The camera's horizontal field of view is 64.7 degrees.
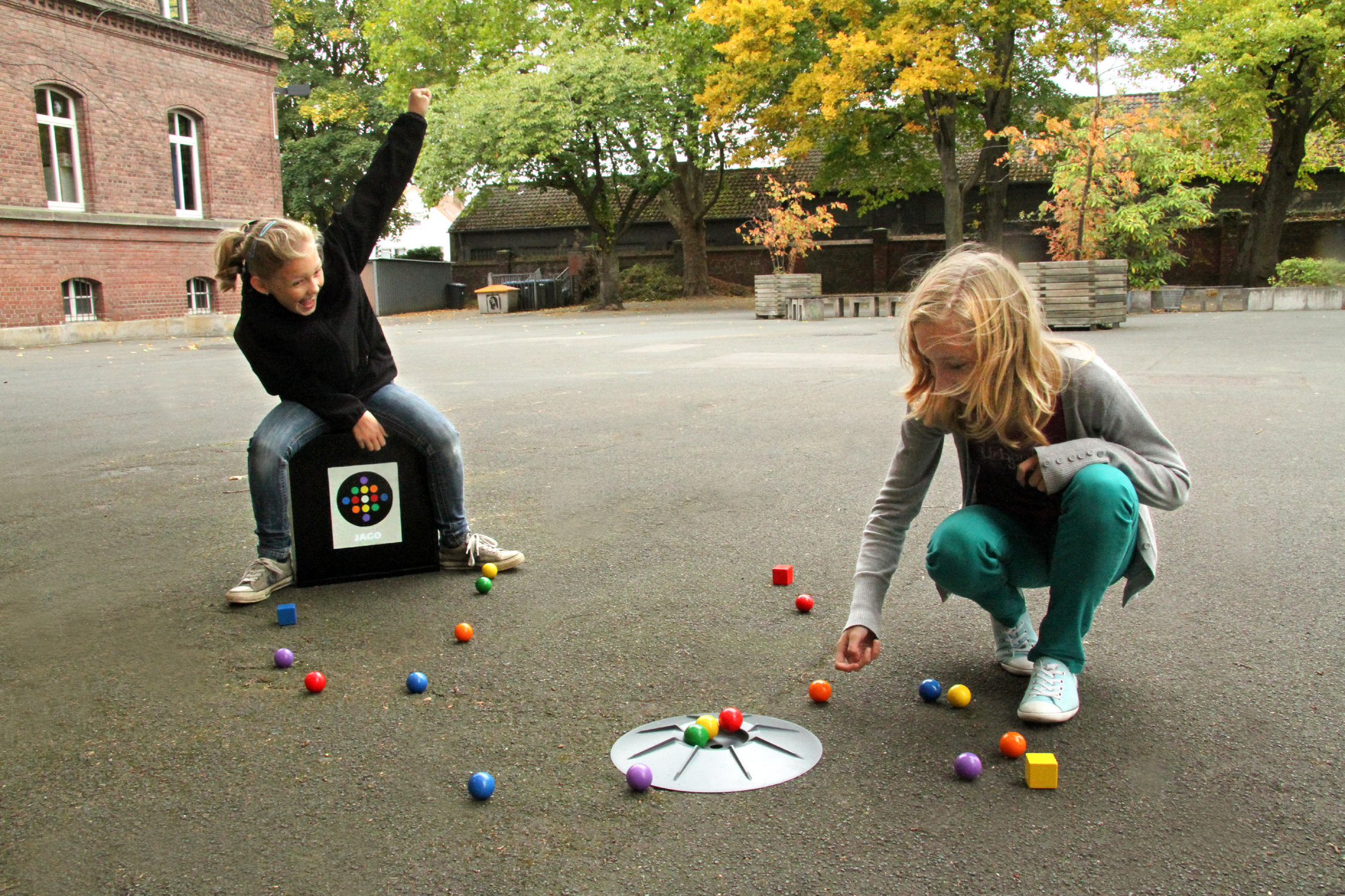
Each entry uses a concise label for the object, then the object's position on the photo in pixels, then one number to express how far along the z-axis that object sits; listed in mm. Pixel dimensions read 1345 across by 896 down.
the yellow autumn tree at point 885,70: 24359
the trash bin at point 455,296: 41219
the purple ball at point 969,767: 2582
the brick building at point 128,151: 20266
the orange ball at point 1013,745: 2682
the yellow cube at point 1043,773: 2531
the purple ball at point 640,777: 2543
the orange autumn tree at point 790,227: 26047
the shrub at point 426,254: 48406
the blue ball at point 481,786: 2514
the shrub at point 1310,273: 25953
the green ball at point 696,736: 2746
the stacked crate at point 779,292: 25438
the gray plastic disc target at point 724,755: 2605
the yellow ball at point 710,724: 2795
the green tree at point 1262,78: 24562
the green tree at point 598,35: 30922
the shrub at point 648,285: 38344
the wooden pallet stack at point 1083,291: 17422
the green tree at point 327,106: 42875
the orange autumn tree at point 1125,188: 21734
